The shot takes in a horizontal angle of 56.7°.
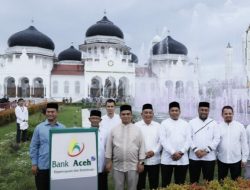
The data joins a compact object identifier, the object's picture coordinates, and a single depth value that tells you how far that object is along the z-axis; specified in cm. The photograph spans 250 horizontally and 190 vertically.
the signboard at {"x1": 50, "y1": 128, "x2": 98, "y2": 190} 291
